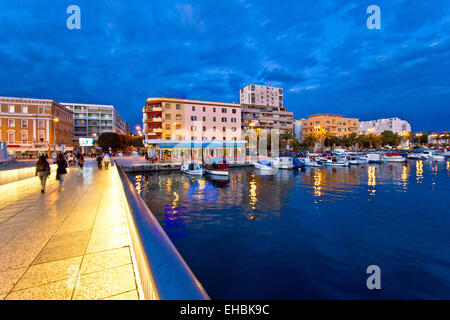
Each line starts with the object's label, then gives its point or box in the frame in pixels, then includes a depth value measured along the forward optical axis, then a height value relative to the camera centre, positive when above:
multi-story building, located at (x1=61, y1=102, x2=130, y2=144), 96.06 +16.92
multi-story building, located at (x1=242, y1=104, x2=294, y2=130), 81.99 +14.72
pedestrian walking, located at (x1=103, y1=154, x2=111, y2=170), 28.11 -0.34
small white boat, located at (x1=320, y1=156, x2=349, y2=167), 47.41 -1.45
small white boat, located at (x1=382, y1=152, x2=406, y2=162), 58.41 -0.89
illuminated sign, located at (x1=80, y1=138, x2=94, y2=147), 48.31 +3.53
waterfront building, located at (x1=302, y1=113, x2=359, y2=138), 102.06 +14.54
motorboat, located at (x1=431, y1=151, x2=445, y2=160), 65.00 -0.58
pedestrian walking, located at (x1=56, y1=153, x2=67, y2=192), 12.50 -0.55
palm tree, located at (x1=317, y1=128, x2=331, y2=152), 82.56 +7.66
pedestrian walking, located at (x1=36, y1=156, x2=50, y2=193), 11.49 -0.64
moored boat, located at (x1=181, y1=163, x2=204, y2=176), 33.88 -1.87
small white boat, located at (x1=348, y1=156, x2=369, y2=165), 52.12 -1.21
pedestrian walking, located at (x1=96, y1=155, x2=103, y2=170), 26.03 -0.49
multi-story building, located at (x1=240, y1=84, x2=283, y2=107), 121.38 +33.76
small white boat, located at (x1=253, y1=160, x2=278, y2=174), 37.97 -1.87
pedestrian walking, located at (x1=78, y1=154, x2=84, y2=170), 23.27 -0.31
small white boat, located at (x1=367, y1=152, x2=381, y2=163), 56.62 -0.69
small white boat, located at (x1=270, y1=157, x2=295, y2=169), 43.88 -1.41
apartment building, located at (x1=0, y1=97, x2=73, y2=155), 54.12 +8.63
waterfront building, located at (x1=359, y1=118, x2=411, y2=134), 192.38 +25.74
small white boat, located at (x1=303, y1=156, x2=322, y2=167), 47.31 -1.58
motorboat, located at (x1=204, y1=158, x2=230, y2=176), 30.36 -1.59
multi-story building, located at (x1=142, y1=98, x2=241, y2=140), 56.53 +9.76
